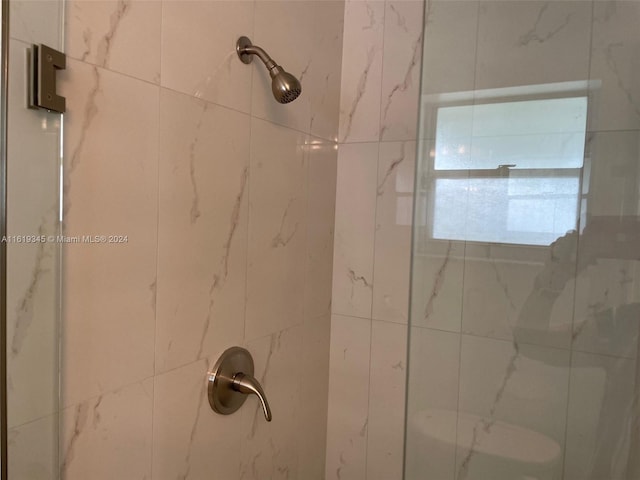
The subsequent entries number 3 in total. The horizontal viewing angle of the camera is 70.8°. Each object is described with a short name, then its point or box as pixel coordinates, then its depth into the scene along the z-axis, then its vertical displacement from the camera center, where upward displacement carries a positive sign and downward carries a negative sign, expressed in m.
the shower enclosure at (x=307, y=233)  0.80 -0.03
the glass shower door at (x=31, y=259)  0.70 -0.08
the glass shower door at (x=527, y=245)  1.12 -0.04
